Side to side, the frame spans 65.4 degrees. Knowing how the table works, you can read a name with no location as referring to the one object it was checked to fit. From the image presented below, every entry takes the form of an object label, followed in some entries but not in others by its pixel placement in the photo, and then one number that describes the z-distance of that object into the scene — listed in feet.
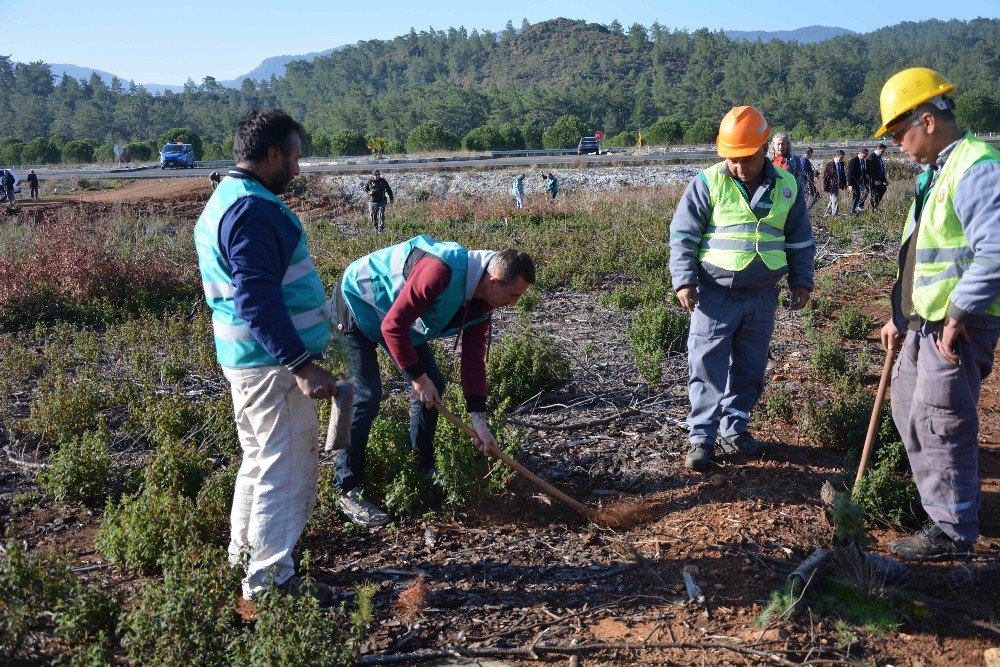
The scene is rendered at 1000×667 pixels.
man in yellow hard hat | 10.28
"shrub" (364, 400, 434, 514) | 13.02
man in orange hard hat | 13.99
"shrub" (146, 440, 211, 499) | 12.68
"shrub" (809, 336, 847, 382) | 19.47
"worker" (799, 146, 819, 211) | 52.22
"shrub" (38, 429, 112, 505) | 13.78
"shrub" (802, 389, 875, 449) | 15.43
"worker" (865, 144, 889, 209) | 54.29
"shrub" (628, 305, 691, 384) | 21.58
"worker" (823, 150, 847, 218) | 52.95
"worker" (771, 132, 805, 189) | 32.04
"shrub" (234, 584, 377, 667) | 8.13
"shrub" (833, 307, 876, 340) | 23.30
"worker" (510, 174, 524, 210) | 72.17
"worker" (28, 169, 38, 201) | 82.17
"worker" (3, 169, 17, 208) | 75.56
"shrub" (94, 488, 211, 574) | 11.07
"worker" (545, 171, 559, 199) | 74.23
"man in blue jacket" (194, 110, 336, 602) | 9.26
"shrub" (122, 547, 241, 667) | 8.49
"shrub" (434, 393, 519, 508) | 12.78
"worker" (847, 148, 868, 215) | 54.49
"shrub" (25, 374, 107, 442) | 16.71
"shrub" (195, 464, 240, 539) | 11.64
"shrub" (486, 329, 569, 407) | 18.53
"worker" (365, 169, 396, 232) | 60.18
